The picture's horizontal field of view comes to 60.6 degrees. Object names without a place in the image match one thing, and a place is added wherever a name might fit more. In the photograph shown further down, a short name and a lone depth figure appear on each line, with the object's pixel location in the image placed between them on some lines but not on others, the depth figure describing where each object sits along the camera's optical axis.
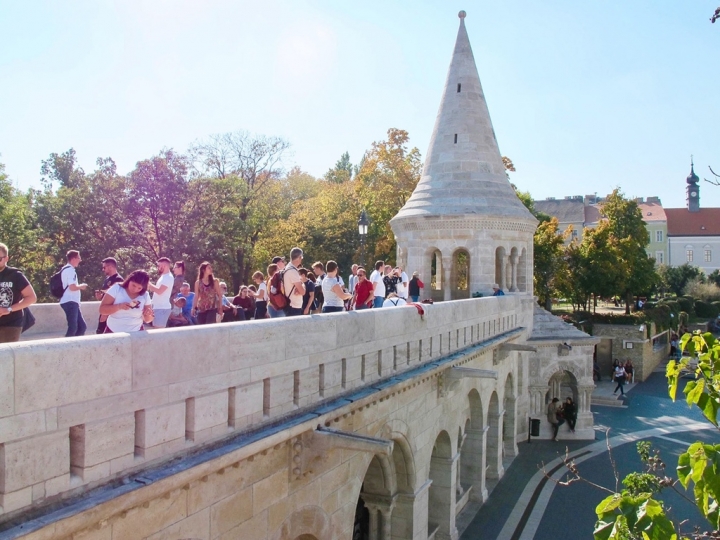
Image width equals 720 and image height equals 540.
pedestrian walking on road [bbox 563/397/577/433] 18.36
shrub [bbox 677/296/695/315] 41.94
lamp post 14.34
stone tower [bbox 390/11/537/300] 15.77
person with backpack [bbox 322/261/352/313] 7.56
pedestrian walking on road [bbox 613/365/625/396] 24.70
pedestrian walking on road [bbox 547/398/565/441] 18.22
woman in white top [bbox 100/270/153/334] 4.69
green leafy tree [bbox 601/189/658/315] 34.25
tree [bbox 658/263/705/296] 50.75
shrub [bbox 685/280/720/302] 47.12
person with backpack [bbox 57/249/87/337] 6.99
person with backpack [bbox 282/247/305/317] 6.98
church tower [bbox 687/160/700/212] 64.81
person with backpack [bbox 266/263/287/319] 7.11
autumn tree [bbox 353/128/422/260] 27.83
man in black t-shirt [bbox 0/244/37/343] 5.16
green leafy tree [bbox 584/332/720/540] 3.02
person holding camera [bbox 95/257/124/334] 6.29
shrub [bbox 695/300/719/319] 44.53
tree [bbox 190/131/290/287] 23.23
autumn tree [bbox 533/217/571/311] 30.75
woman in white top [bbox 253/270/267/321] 9.11
